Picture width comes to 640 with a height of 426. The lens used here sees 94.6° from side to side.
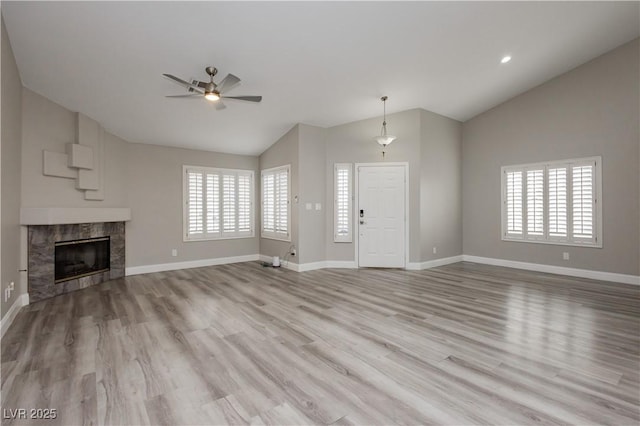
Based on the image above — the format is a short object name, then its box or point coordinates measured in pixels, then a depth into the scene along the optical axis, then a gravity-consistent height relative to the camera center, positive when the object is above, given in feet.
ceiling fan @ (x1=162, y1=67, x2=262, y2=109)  10.54 +4.70
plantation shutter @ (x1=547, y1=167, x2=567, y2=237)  18.13 +0.79
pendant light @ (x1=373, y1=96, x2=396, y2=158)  17.34 +4.53
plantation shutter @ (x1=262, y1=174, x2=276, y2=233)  22.49 +0.77
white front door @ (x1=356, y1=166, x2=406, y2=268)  19.94 -0.18
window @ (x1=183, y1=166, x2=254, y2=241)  20.99 +0.75
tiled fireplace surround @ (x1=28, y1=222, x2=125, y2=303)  13.34 -2.00
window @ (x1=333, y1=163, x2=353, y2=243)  20.53 +0.73
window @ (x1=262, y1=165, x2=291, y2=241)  21.01 +0.73
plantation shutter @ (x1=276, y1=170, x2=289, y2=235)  20.99 +0.86
